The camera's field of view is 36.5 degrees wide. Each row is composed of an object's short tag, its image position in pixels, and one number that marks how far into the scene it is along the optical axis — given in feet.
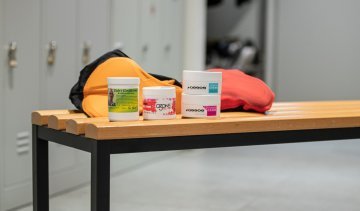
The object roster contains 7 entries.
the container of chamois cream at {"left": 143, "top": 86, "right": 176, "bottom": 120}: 6.42
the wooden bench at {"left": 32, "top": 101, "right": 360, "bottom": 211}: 5.91
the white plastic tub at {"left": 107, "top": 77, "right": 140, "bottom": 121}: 6.22
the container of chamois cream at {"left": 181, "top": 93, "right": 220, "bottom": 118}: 6.73
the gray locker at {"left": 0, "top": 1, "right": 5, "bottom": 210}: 9.79
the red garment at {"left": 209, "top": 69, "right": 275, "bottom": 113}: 7.60
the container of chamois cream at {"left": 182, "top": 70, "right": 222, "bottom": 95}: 6.66
